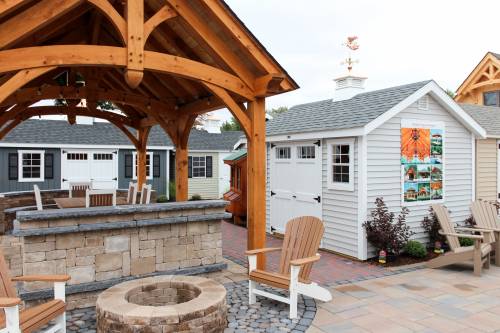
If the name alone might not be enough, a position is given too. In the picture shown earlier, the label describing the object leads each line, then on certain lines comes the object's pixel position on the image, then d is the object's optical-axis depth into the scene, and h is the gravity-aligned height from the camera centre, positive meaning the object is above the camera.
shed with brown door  11.70 -0.55
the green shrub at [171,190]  18.51 -0.85
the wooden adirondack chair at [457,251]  6.48 -1.38
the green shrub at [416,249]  7.53 -1.54
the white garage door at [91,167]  16.84 +0.27
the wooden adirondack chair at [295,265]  4.67 -1.22
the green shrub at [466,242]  8.16 -1.52
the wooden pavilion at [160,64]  4.55 +1.62
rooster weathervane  10.18 +3.26
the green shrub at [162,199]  17.41 -1.20
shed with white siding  7.55 +0.22
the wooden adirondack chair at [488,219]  7.23 -0.97
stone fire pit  3.67 -1.38
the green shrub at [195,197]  17.46 -1.13
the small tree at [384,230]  7.18 -1.11
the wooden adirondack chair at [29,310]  3.16 -1.26
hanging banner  8.05 +0.22
